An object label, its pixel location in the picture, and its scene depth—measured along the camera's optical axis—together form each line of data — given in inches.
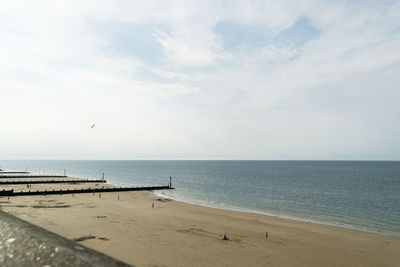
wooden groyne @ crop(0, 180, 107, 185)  3145.2
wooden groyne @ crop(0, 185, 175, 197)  2046.0
